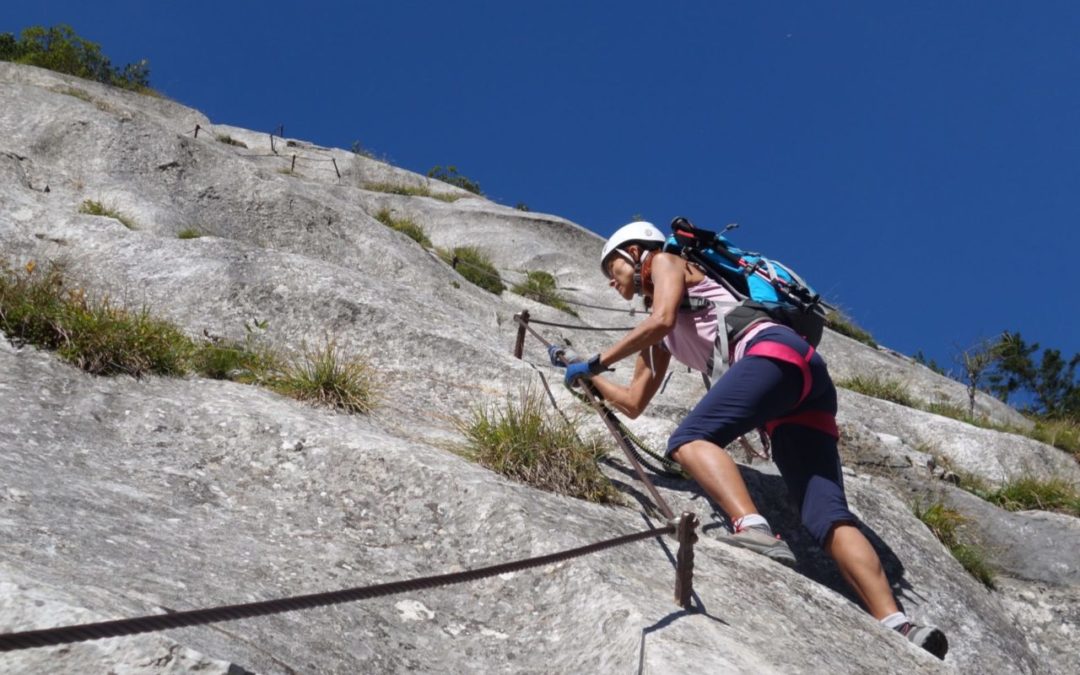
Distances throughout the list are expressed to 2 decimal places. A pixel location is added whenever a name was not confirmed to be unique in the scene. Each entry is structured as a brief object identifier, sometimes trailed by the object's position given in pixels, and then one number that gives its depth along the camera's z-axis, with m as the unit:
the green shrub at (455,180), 37.05
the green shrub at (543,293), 17.00
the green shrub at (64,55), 27.92
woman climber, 6.20
